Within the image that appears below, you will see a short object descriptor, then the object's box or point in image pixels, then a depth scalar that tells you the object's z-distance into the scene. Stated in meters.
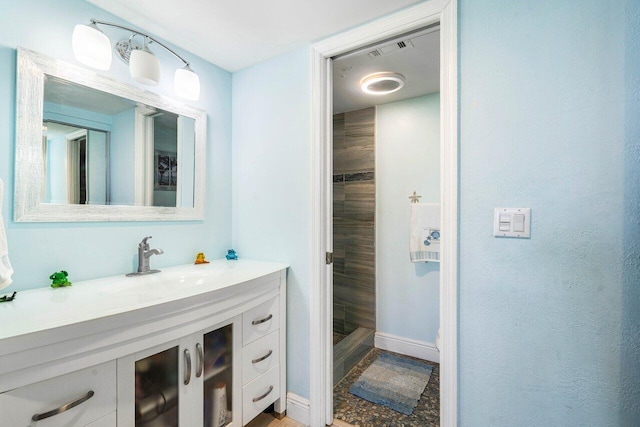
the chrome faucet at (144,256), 1.45
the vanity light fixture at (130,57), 1.19
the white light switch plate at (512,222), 1.10
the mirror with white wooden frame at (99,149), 1.16
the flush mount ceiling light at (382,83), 1.97
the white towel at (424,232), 2.25
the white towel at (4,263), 0.91
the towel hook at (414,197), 2.37
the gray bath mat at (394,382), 1.83
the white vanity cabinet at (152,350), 0.80
